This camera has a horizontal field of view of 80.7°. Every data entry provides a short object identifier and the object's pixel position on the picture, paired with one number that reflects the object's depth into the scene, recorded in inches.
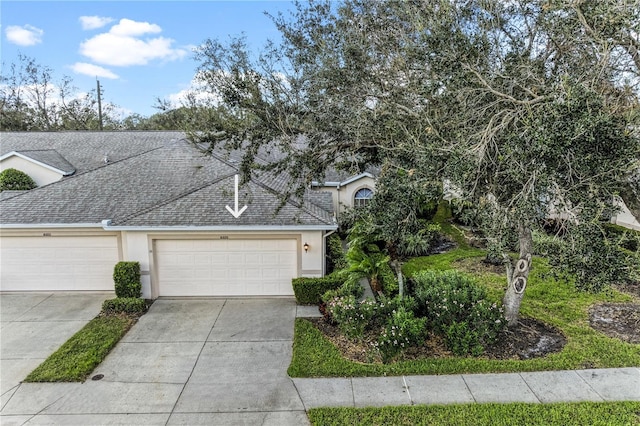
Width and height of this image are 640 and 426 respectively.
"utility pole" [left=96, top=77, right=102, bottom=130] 1503.4
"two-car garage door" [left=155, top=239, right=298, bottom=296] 442.6
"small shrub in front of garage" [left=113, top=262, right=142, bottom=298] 419.5
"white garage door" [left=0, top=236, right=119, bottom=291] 454.3
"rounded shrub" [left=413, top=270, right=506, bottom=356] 310.0
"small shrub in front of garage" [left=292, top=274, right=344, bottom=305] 425.1
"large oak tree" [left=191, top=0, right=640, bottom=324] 221.1
